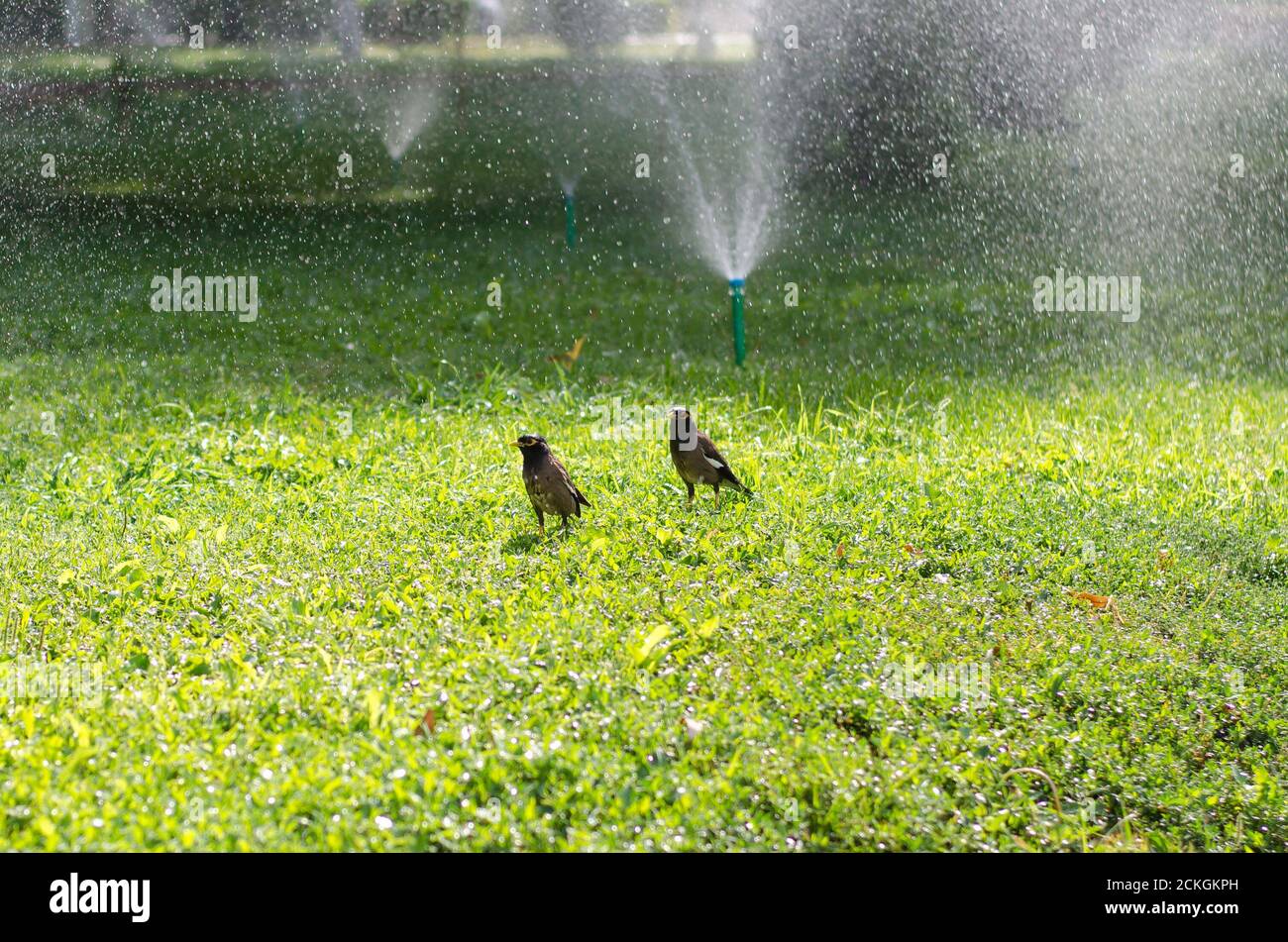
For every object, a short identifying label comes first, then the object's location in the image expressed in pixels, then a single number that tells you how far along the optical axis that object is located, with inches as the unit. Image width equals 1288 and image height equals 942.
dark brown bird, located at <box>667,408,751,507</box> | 202.5
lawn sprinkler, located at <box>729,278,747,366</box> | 317.4
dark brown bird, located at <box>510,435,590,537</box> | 189.3
